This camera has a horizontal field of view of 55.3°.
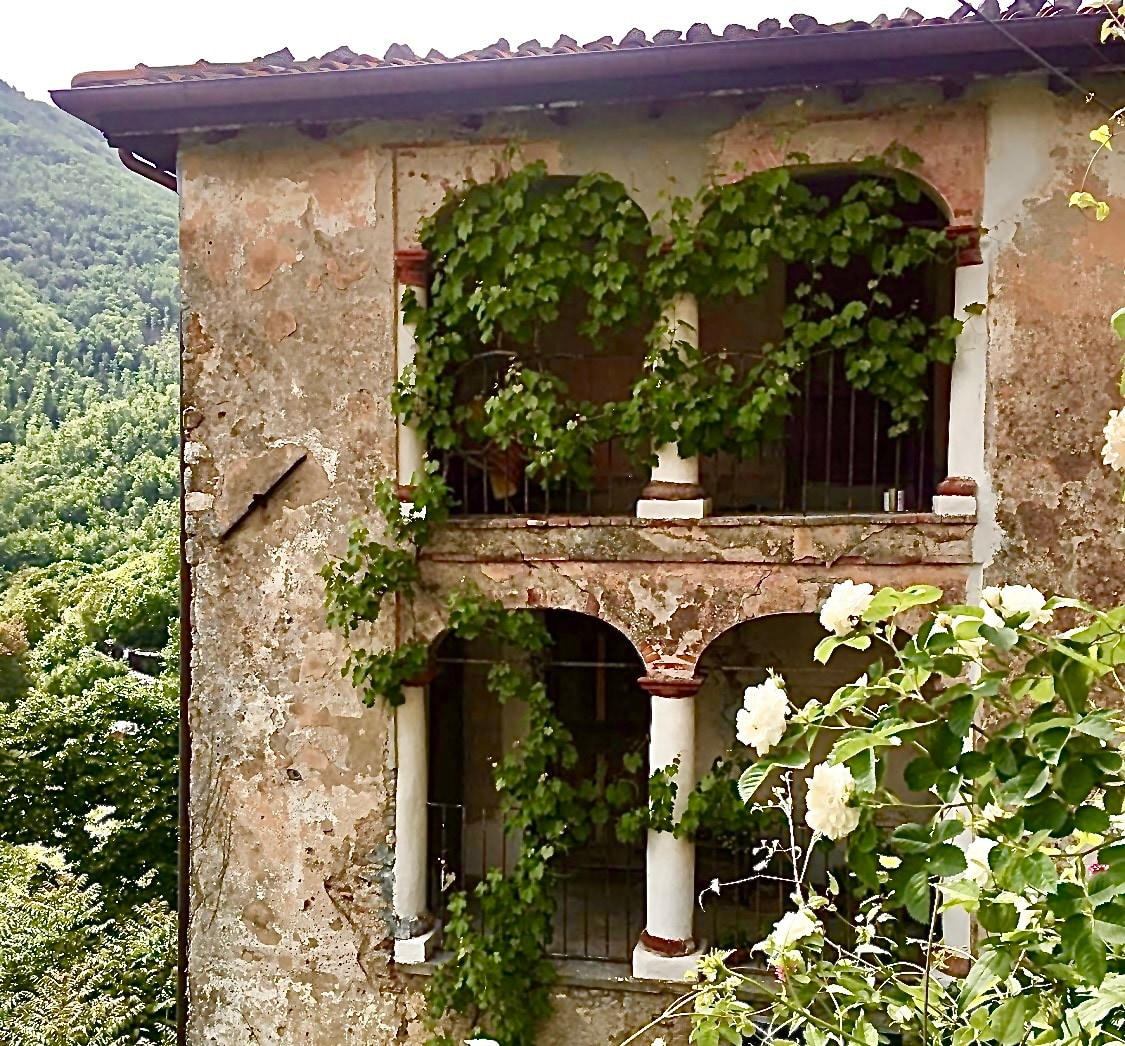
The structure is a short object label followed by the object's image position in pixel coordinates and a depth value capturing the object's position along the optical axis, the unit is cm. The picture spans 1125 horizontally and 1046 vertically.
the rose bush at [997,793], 201
